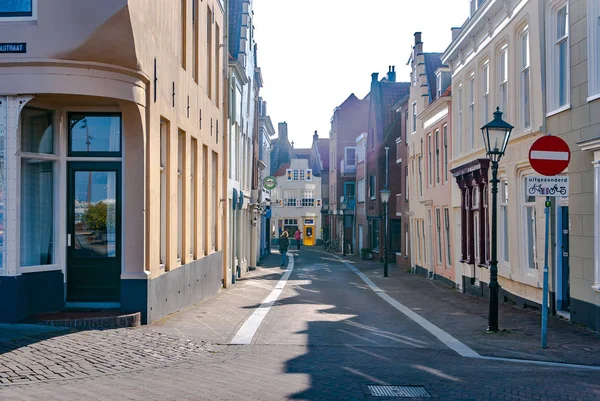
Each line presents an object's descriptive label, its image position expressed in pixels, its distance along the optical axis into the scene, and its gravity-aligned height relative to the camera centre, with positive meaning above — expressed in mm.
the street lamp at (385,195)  32238 +1388
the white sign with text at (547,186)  10469 +573
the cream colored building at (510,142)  16219 +2338
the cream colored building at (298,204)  80812 +2485
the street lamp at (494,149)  12695 +1371
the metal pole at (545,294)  10539 -1068
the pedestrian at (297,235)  58344 -802
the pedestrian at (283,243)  36988 -935
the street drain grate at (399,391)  7434 -1801
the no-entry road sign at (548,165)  10469 +888
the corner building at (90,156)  10531 +1179
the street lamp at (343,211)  56941 +1171
